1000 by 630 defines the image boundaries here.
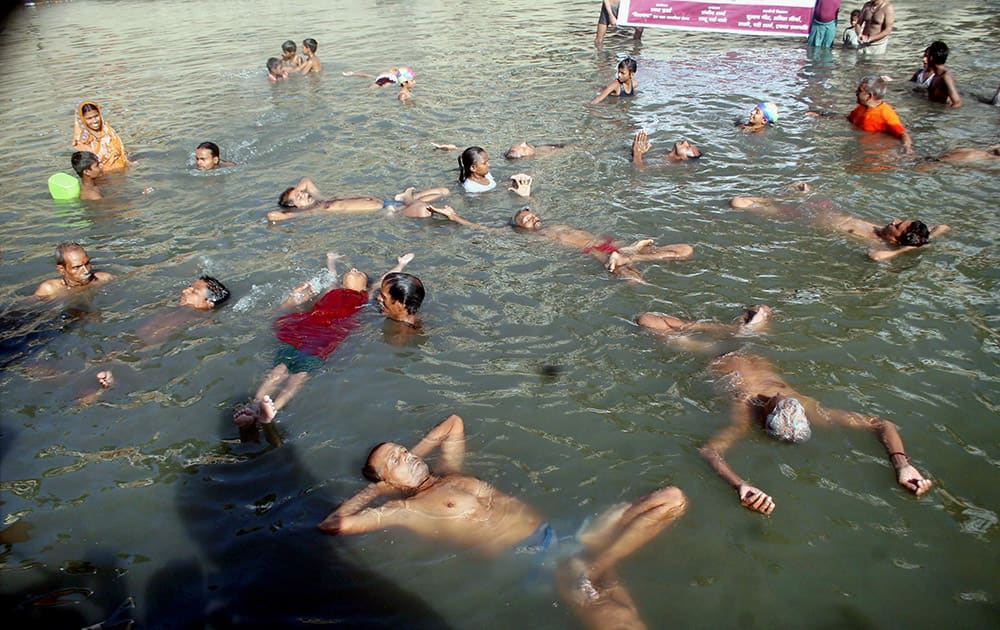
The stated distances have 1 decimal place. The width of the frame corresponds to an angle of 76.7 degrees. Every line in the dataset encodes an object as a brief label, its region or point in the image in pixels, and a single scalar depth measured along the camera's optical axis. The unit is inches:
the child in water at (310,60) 641.6
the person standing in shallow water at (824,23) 604.2
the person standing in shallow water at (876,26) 561.9
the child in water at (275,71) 622.5
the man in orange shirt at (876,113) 380.2
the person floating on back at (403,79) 532.1
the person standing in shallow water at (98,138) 416.2
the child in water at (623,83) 483.8
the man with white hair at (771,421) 163.3
